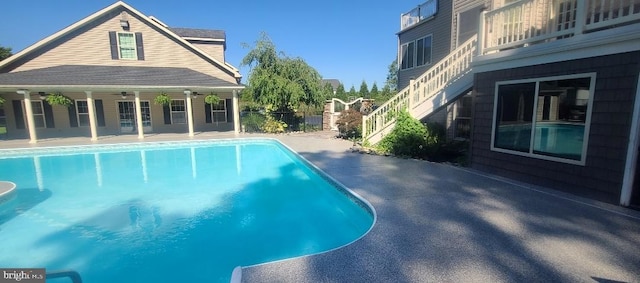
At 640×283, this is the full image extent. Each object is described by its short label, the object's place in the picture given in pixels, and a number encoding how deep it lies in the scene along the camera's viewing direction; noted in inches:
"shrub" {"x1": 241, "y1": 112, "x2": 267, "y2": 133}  767.7
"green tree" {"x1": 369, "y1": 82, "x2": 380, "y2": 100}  1972.2
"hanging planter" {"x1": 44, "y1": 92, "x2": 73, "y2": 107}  565.3
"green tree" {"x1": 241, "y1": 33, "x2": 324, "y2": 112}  720.3
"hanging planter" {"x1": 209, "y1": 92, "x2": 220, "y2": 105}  658.8
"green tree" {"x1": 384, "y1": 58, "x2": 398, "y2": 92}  2324.1
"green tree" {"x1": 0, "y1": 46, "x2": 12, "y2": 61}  1158.6
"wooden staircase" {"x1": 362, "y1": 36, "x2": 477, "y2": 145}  351.9
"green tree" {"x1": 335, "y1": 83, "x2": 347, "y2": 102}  1627.7
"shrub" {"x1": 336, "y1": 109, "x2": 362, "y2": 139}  570.2
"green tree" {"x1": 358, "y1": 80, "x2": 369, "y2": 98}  1982.0
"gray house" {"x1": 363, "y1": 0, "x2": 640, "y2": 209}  184.4
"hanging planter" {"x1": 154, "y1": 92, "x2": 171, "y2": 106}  627.2
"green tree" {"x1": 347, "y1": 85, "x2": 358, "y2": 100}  1947.6
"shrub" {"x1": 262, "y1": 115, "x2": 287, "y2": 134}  746.8
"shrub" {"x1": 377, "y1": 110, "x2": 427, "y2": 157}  386.0
